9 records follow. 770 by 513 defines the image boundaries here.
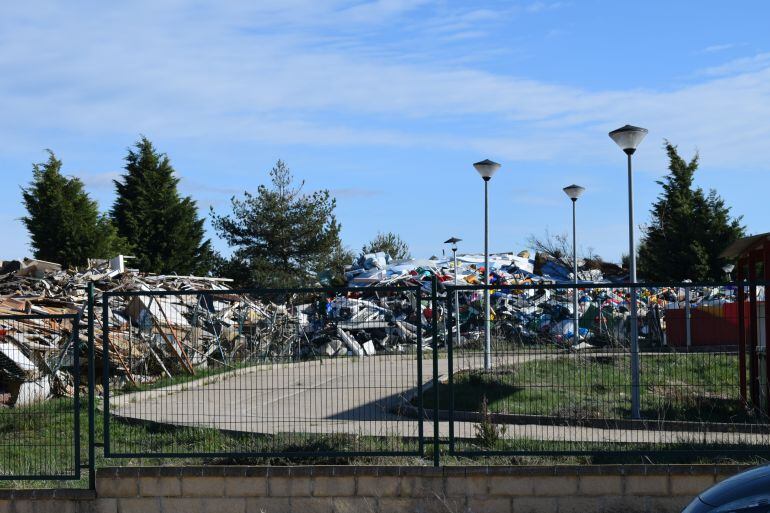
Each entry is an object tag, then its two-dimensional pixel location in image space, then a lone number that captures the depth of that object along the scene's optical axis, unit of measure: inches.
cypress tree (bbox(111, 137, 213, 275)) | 1990.7
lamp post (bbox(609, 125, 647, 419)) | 609.0
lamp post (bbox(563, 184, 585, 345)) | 1088.2
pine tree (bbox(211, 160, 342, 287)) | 2028.8
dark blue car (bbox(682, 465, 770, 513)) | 215.0
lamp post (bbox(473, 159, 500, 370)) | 902.4
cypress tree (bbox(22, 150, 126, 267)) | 1704.0
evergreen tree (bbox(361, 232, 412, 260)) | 2923.2
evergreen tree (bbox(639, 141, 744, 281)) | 1872.5
